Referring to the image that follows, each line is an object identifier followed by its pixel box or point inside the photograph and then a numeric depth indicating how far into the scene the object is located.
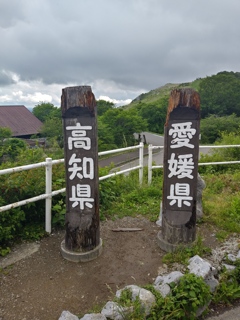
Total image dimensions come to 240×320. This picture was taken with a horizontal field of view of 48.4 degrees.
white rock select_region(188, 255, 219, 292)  2.67
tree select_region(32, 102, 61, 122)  42.84
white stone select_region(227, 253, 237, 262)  3.11
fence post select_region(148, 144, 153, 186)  5.81
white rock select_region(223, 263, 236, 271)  2.96
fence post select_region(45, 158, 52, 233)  3.62
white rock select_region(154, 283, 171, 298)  2.47
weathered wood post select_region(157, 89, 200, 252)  3.37
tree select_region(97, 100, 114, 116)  39.04
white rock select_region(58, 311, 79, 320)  2.19
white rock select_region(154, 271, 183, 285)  2.59
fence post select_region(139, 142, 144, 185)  5.66
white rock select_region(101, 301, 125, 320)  2.23
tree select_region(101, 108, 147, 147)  29.38
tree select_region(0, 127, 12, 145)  23.94
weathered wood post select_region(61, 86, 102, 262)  3.15
